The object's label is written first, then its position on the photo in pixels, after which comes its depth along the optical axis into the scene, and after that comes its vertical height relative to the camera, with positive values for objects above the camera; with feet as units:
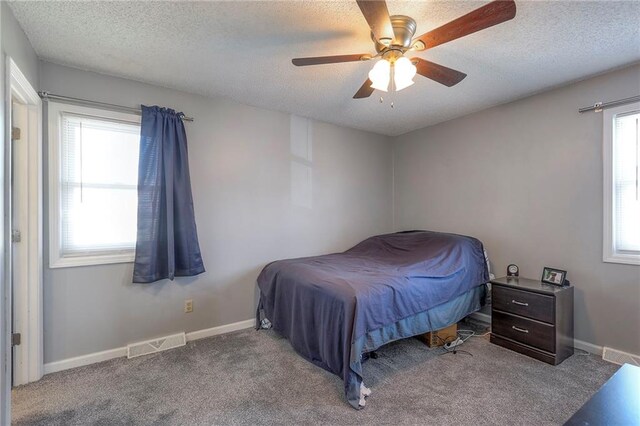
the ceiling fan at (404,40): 4.33 +2.98
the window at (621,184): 7.78 +0.75
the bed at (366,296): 6.46 -2.24
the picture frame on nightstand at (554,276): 8.47 -1.92
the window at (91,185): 7.53 +0.71
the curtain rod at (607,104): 7.60 +2.92
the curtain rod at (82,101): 7.36 +2.91
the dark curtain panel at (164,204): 8.27 +0.20
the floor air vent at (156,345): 8.27 -3.94
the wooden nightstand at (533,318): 7.75 -3.01
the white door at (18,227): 6.76 -0.38
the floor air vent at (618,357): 7.55 -3.85
